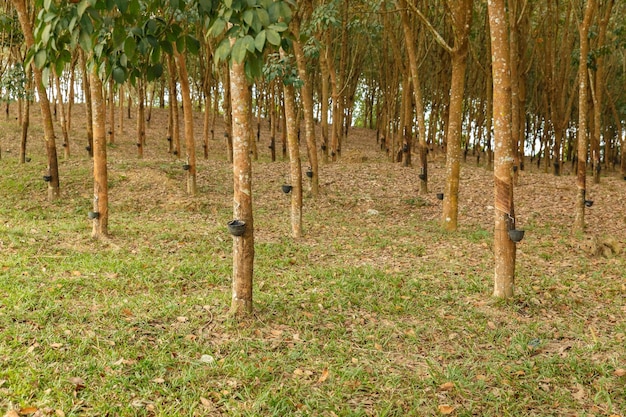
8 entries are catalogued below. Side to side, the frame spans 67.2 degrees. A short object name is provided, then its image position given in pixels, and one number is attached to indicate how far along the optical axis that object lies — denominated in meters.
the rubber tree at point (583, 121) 9.04
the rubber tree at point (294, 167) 8.97
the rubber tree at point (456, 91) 9.09
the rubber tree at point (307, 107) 9.98
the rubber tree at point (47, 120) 9.48
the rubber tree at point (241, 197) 4.75
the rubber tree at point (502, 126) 5.71
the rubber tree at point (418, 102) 11.64
